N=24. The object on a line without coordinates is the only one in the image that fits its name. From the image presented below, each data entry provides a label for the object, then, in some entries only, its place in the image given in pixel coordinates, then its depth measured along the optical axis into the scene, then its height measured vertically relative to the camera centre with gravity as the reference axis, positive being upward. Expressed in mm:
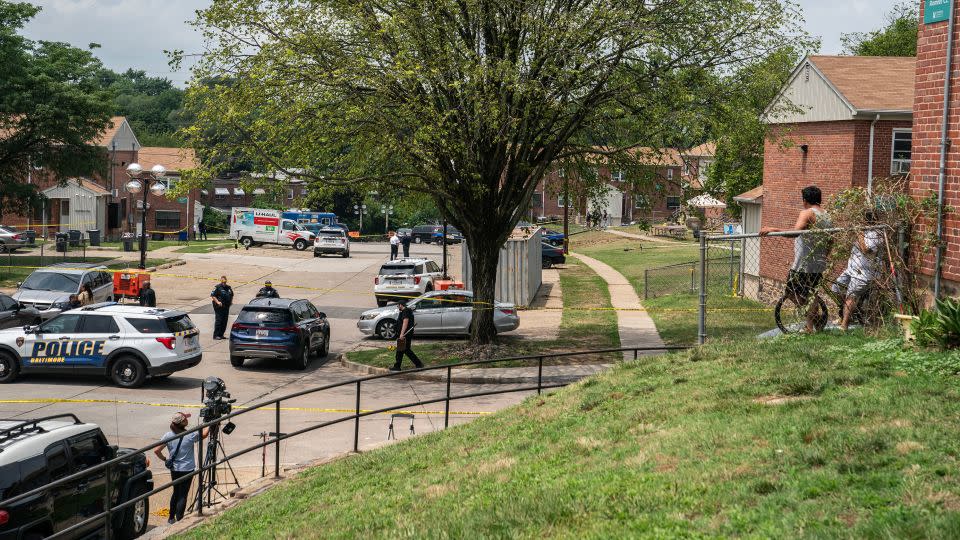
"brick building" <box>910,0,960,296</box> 11170 +1299
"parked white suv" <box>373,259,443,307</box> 34438 -1802
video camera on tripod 12234 -2202
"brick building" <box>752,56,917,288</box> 26062 +2884
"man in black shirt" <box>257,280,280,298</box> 28286 -1899
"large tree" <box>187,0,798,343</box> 20859 +3236
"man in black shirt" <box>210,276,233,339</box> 26242 -2130
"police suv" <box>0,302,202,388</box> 19656 -2524
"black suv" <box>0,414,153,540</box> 9164 -2557
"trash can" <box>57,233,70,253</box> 48438 -1099
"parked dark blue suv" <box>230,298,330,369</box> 22000 -2375
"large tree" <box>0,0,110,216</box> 43812 +4792
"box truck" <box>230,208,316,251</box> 60875 -308
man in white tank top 11586 -149
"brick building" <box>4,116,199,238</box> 70062 +1376
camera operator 11452 -2855
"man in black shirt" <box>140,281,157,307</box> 27855 -2061
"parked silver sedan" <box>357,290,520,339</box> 26486 -2267
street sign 11344 +2644
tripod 11430 -2841
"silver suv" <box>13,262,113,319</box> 28125 -1968
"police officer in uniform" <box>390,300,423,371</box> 21156 -2250
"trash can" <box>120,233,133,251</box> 55156 -1214
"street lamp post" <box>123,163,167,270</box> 31031 +1335
